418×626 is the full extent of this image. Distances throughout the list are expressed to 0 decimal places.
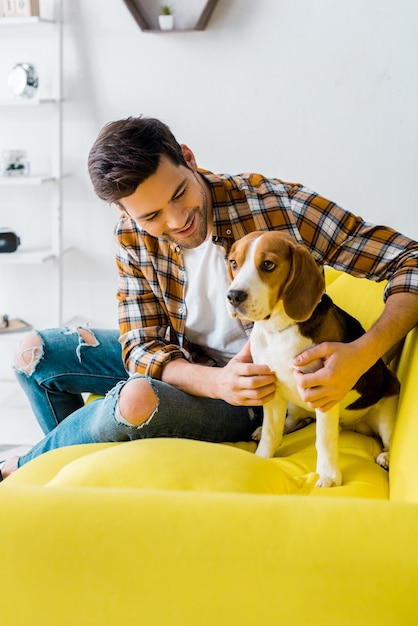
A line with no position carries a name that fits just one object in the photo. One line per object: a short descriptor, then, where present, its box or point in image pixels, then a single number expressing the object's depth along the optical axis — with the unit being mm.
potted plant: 3035
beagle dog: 1452
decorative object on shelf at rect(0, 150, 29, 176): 3232
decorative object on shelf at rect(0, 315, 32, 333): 3367
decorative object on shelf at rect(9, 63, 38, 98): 3143
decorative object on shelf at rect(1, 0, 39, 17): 3086
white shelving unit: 3172
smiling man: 1644
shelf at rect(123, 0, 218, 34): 3007
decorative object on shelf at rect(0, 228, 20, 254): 3271
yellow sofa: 992
